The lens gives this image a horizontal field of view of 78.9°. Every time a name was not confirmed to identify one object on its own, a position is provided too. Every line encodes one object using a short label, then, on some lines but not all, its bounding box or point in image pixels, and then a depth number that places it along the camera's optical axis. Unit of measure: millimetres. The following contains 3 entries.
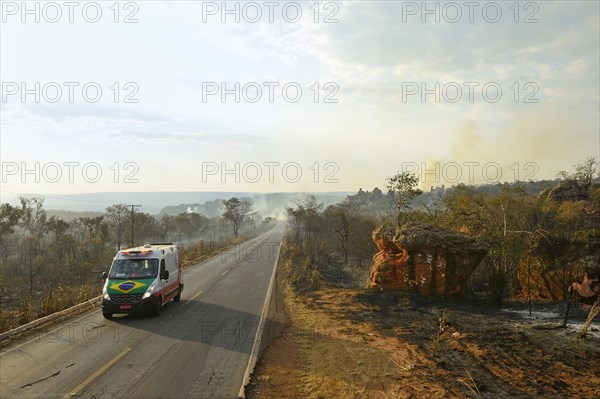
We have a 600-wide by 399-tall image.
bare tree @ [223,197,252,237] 83656
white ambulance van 13625
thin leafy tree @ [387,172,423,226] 28484
